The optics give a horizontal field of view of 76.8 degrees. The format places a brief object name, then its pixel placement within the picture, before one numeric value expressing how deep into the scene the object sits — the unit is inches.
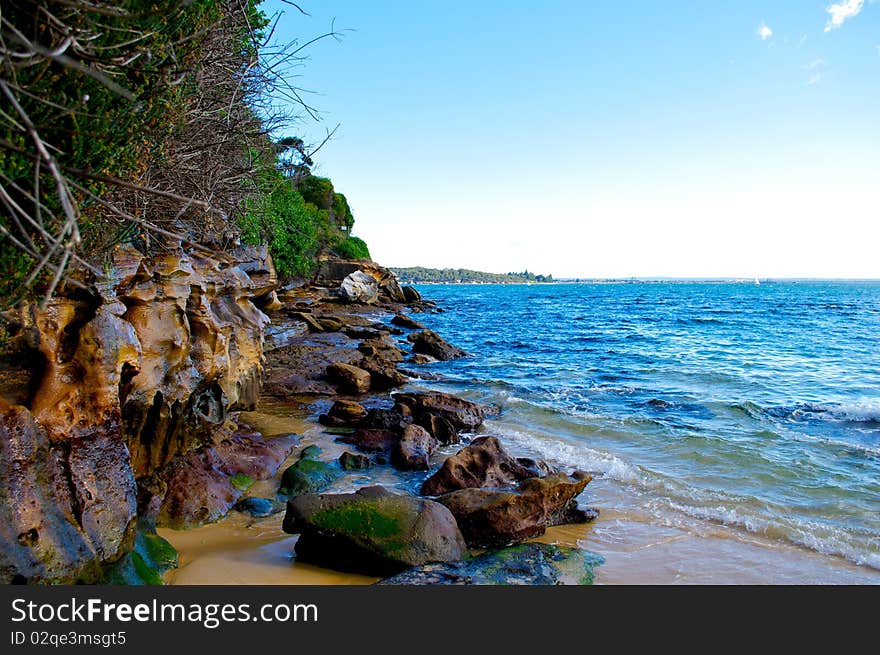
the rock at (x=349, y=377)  548.9
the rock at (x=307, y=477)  294.9
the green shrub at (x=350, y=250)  1705.2
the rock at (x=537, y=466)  336.2
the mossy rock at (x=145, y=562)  180.2
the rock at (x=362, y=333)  888.3
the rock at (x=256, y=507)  264.7
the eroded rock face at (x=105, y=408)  164.6
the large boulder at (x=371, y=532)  210.2
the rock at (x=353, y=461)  340.2
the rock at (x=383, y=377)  584.7
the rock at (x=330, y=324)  912.0
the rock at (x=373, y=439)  374.9
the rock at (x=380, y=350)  711.1
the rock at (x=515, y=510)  244.1
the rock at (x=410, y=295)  1995.8
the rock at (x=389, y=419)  410.6
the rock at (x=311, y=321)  879.7
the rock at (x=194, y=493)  246.5
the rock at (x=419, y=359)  780.6
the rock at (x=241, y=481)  292.6
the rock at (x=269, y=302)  762.9
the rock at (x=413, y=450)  346.6
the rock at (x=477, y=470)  302.2
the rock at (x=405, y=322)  1200.2
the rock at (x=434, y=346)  839.7
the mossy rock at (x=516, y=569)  195.2
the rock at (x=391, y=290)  1862.7
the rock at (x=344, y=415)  430.0
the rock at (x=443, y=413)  416.9
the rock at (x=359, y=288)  1465.3
